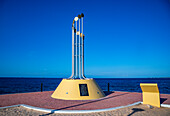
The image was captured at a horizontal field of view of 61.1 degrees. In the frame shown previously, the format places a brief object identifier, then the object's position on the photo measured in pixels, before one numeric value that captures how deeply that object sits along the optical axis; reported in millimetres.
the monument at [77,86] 12465
